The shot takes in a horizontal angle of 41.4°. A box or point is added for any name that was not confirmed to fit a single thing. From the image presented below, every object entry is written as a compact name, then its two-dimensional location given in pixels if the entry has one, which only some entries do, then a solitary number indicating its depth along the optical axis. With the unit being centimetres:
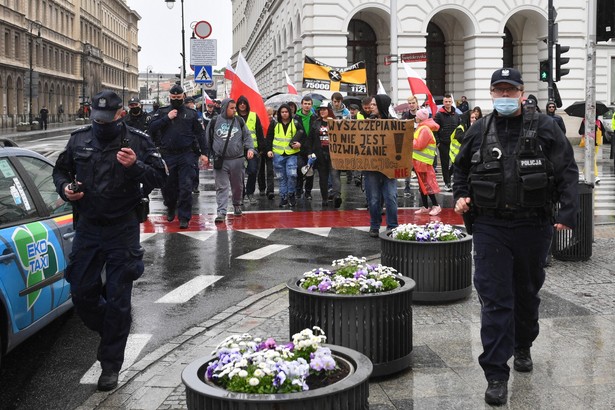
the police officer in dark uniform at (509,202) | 475
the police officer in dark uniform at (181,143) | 1214
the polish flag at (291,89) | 2714
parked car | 514
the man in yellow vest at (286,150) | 1500
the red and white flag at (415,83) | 1923
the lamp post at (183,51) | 3844
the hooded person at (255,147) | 1566
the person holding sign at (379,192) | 1061
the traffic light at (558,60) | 1633
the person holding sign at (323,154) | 1509
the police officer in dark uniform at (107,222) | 519
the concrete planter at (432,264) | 699
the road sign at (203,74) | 2456
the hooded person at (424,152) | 1314
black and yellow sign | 2528
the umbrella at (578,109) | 2577
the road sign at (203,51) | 2388
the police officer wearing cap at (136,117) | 1580
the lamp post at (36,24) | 7678
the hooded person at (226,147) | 1289
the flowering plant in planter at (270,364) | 341
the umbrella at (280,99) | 2592
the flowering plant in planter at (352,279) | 519
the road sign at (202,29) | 2442
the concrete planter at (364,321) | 501
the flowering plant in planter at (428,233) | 711
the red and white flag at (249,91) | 1559
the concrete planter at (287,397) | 329
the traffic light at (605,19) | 1041
